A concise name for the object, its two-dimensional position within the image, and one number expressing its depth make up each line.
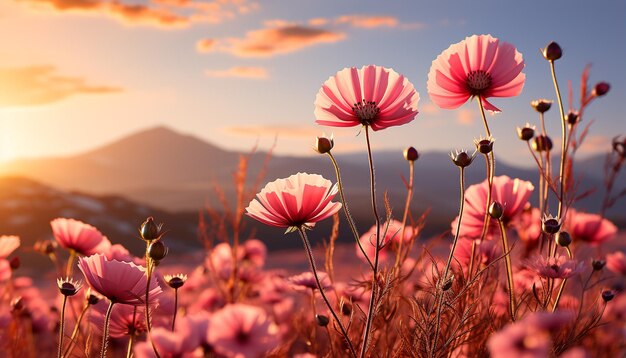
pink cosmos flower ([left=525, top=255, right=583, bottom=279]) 0.63
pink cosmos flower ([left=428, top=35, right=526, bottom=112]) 0.66
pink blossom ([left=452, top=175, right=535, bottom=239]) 0.74
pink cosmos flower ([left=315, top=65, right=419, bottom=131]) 0.62
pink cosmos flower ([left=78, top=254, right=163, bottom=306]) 0.58
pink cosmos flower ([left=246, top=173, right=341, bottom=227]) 0.58
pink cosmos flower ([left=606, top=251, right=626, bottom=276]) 1.05
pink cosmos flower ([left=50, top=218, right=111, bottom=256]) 0.79
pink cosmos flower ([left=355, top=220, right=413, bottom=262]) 0.91
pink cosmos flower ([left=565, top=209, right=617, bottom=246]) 0.95
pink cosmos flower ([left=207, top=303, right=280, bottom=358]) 0.52
